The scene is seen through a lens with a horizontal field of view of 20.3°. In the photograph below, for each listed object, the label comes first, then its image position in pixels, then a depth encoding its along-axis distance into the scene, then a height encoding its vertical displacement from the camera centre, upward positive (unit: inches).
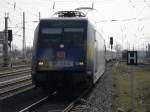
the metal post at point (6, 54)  2207.7 +30.6
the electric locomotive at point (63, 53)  678.5 +11.1
